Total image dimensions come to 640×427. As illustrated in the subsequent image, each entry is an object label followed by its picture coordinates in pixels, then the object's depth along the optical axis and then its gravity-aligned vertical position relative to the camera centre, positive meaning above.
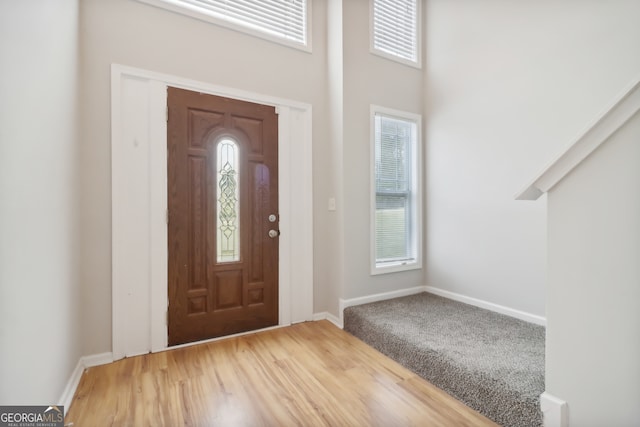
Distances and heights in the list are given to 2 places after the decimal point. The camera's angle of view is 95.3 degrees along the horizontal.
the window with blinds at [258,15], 2.40 +1.75
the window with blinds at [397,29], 3.09 +1.99
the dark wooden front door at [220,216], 2.35 -0.04
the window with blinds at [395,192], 3.07 +0.21
